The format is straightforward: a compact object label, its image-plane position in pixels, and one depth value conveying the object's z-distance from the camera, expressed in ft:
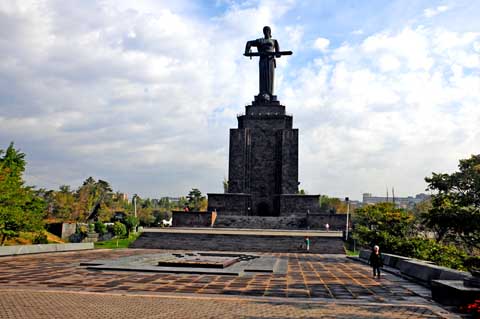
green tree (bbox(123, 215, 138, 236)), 144.46
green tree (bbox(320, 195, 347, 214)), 304.34
